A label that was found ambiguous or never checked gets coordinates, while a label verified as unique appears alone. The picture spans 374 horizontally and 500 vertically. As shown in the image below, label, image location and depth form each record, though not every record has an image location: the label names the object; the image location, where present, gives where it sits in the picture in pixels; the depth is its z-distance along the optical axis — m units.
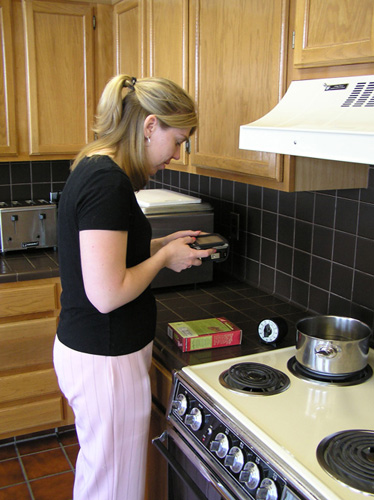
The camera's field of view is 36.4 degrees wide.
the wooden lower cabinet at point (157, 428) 1.72
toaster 2.74
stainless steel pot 1.44
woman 1.31
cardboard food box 1.66
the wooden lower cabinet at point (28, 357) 2.51
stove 1.09
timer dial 1.68
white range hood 1.08
